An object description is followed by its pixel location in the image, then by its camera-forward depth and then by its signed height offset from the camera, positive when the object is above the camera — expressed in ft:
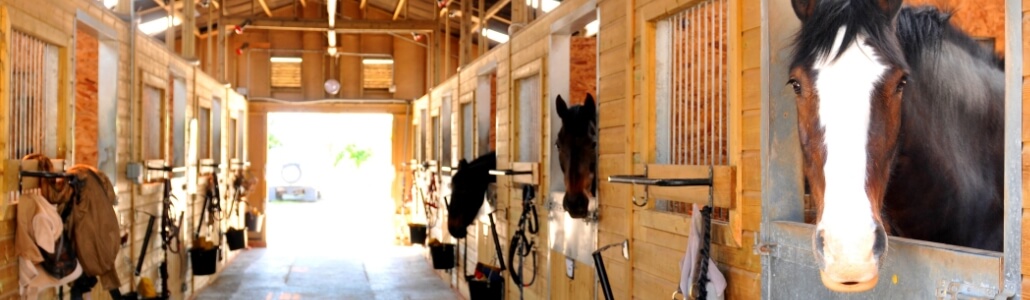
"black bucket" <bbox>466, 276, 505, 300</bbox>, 20.36 -2.76
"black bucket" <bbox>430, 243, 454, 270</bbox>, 29.09 -2.95
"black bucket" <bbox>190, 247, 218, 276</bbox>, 27.35 -2.94
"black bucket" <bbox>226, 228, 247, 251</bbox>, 34.56 -2.91
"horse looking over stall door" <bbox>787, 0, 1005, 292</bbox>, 6.28 +0.20
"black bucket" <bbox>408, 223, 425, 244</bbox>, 35.70 -2.75
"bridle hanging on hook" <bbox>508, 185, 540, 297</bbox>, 18.62 -1.47
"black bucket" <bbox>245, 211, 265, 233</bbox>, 43.68 -2.89
